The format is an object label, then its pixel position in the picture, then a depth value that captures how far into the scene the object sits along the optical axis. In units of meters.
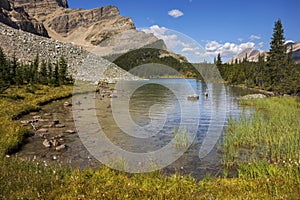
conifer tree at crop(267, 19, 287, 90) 64.25
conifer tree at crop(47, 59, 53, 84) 60.16
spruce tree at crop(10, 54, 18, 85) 47.78
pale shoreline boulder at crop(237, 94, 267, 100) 48.74
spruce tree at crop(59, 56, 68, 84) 66.56
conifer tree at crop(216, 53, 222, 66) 151.50
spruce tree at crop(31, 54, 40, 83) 55.31
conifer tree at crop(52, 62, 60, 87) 61.00
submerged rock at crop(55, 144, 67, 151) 16.04
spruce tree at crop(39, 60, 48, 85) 59.37
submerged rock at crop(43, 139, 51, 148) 16.70
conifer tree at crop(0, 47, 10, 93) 44.39
